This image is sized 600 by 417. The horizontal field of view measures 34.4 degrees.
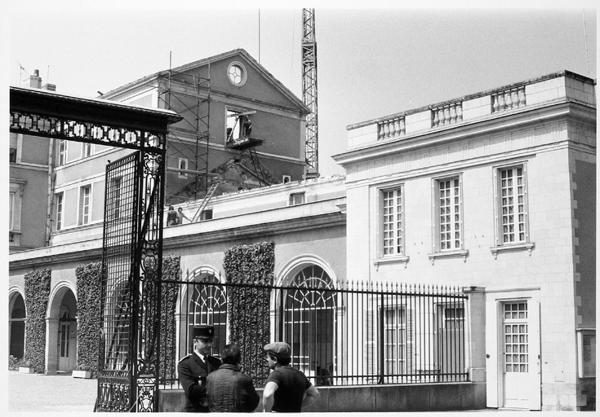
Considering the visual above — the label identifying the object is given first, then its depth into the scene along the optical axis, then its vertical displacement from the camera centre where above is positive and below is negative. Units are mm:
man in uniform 7293 -360
